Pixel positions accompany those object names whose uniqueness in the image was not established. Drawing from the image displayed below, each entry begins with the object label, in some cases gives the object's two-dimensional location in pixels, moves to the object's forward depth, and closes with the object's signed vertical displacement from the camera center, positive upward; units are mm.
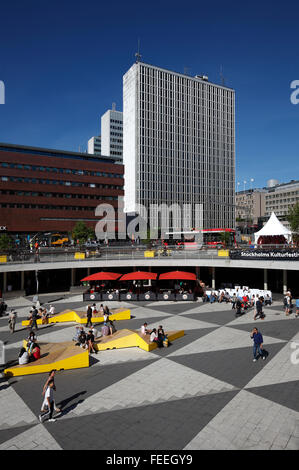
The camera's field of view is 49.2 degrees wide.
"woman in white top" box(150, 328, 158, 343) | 16797 -5198
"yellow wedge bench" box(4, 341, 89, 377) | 13898 -5536
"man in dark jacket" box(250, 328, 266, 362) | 14609 -4840
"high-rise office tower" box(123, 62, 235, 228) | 117250 +35638
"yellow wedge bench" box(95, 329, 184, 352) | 16812 -5507
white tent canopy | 42144 +802
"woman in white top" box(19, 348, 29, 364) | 14219 -5235
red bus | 69888 -82
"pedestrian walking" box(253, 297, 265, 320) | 22188 -5176
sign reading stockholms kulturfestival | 28109 -1747
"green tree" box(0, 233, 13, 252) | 49094 -838
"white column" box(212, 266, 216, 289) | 34603 -4715
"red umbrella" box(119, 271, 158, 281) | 29594 -3642
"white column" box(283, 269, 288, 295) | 30266 -4241
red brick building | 68750 +11226
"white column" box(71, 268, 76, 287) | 35856 -4372
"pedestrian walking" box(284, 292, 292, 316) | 23089 -4955
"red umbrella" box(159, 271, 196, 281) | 28744 -3550
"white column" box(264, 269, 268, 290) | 31958 -4386
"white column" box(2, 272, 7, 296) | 33406 -4617
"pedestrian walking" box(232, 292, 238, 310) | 26062 -5311
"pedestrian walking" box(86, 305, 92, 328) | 21094 -5137
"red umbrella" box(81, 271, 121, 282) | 29438 -3650
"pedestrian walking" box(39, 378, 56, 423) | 10070 -5169
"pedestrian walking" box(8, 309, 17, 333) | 20073 -5117
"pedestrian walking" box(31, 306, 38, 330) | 21034 -5301
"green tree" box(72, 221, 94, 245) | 62438 +661
